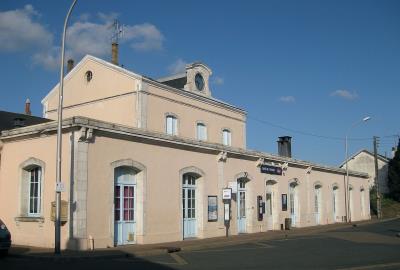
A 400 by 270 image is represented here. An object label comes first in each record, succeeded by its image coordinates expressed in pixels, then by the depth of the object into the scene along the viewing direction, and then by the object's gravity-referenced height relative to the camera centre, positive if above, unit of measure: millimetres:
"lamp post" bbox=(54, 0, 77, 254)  15010 +431
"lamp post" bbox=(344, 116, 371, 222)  41084 -1019
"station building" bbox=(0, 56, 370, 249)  17203 +824
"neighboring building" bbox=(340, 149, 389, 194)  63531 +3005
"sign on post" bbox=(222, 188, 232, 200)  23156 -264
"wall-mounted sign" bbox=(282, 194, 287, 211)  30412 -874
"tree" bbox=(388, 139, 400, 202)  56406 +1156
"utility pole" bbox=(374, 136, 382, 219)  47341 -1536
